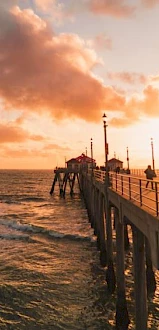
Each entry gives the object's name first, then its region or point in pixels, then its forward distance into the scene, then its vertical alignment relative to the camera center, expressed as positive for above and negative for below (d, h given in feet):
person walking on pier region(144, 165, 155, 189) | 64.04 -1.02
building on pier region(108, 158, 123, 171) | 233.80 +5.18
